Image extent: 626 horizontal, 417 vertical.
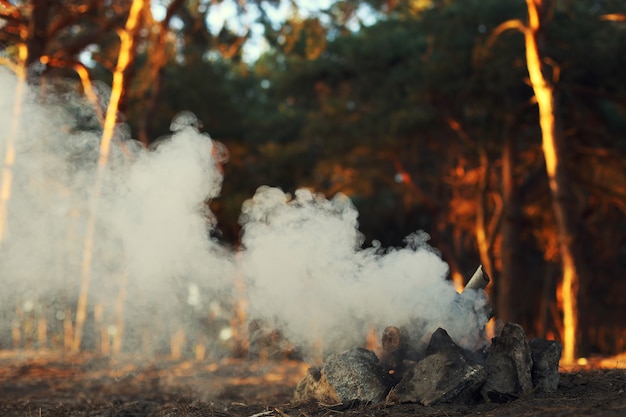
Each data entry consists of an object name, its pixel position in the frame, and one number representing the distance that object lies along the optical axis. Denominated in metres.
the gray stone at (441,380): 5.57
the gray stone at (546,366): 5.97
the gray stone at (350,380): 5.86
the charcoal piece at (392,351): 6.29
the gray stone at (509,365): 5.73
